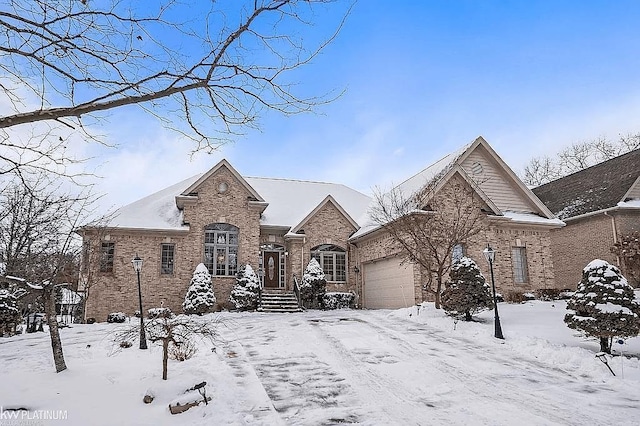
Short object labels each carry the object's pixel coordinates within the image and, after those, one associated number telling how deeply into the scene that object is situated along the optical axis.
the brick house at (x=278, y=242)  19.48
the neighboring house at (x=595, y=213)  21.77
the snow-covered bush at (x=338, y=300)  20.98
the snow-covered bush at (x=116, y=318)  18.03
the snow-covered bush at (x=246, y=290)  19.34
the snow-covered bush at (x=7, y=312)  14.79
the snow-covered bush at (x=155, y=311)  16.89
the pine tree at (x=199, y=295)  18.33
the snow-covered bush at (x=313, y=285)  20.72
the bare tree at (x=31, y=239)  14.75
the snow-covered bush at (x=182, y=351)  9.78
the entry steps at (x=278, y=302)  19.91
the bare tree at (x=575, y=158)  35.97
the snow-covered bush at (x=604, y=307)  9.63
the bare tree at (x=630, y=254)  19.75
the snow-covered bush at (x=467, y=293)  14.07
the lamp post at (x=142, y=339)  10.51
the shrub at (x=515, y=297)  19.16
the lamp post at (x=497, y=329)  12.04
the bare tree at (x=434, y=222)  17.14
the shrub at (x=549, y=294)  19.95
